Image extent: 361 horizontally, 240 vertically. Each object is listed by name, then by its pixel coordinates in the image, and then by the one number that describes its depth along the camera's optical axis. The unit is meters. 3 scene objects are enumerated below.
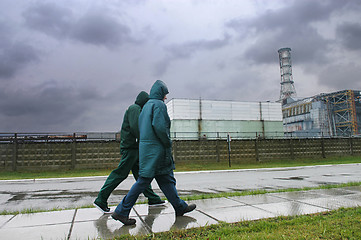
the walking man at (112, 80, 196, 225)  3.81
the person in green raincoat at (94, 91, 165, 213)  4.50
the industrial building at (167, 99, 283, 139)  35.00
